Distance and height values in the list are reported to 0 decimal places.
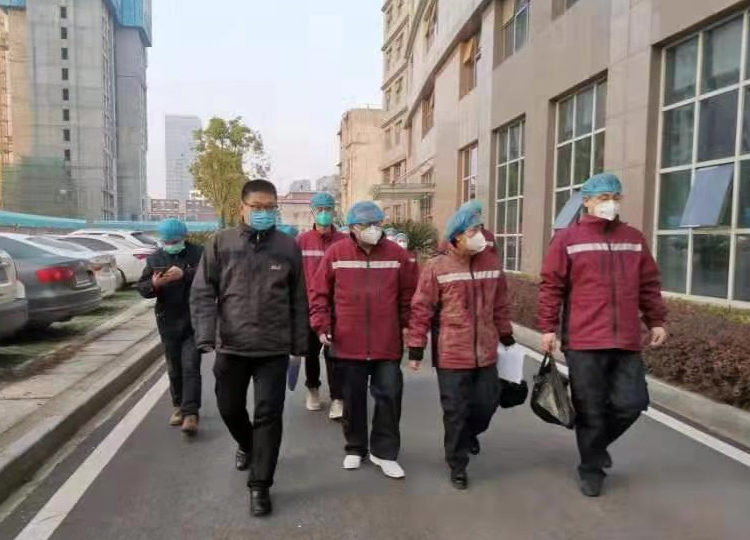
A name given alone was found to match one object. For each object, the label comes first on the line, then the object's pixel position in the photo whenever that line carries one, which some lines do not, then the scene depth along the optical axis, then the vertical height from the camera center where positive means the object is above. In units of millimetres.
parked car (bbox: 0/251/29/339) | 7145 -809
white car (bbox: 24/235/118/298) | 11492 -626
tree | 45094 +4927
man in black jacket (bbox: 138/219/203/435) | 5203 -638
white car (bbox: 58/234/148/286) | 16172 -585
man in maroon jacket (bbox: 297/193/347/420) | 5719 -137
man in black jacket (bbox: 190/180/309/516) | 3791 -480
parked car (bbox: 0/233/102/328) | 8695 -733
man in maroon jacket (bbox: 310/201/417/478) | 4328 -550
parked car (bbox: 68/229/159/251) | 17922 -200
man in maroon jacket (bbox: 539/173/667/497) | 3979 -470
